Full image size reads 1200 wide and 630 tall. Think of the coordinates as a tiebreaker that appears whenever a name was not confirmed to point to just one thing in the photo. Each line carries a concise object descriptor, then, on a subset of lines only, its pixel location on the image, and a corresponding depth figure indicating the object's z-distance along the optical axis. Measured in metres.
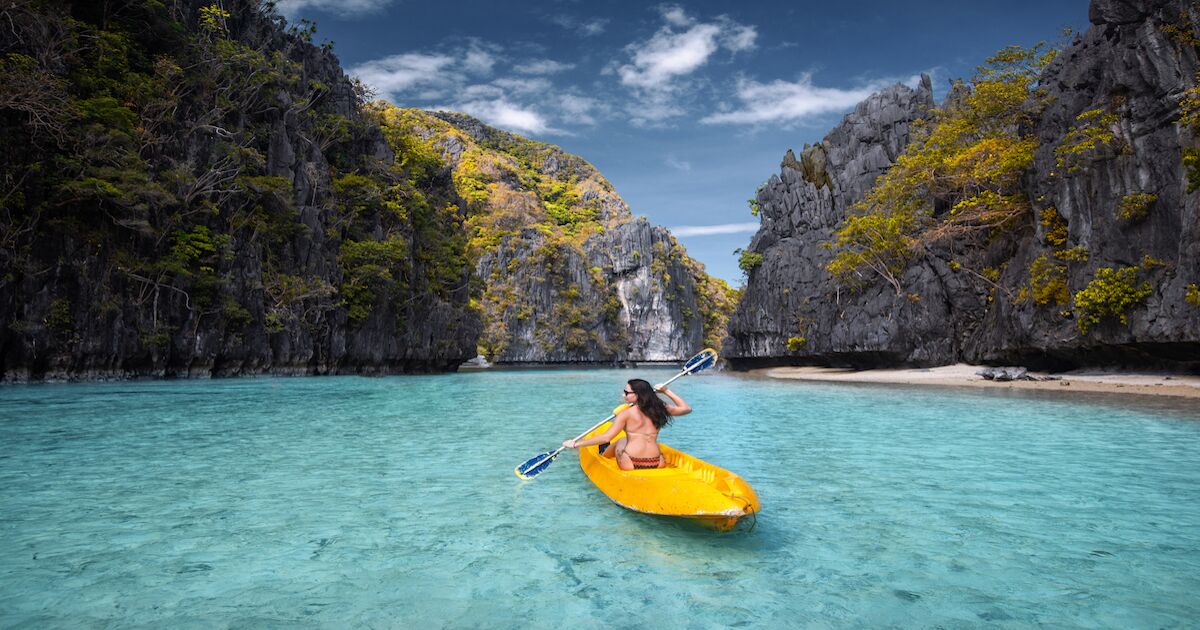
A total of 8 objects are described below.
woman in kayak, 5.88
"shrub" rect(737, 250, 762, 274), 45.69
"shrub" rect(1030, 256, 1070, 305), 20.39
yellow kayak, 4.39
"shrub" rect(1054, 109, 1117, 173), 18.10
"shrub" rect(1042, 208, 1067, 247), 20.89
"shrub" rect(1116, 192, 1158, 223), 16.88
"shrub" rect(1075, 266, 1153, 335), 17.16
